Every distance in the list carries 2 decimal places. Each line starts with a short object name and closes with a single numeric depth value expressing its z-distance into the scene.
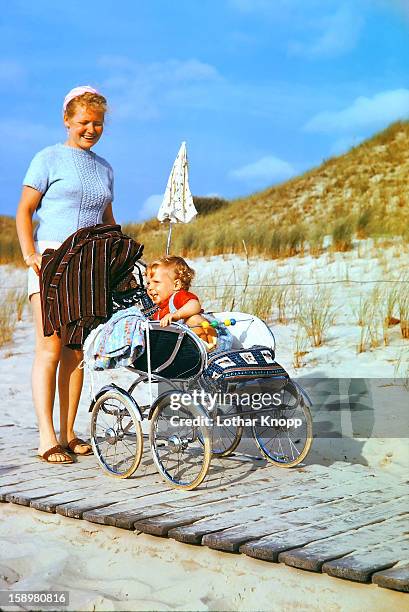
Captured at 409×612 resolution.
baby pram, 4.86
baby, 5.16
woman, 5.46
